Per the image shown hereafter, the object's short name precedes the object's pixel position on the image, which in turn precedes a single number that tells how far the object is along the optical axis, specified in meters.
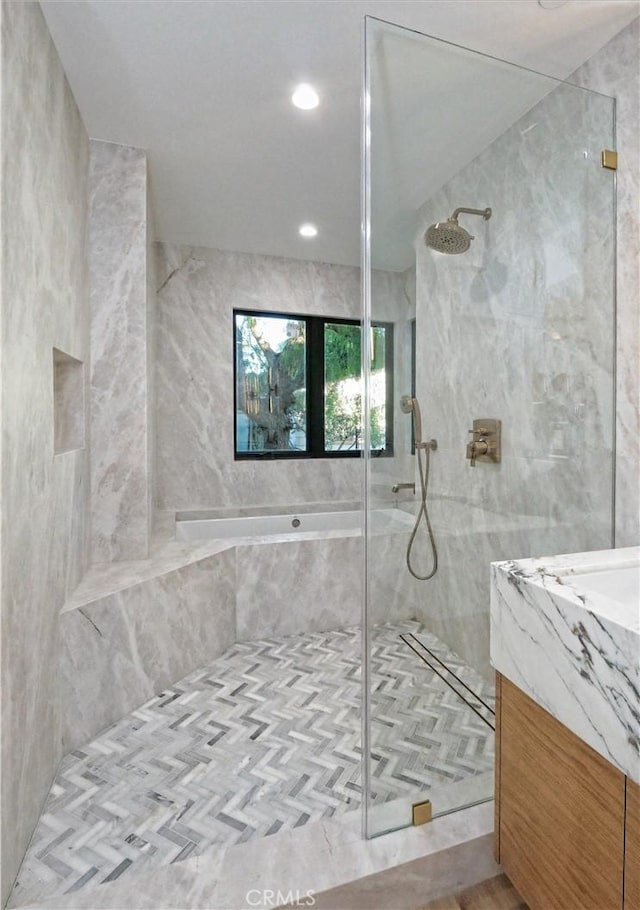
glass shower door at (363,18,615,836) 1.43
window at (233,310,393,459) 3.86
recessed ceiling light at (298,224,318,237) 3.20
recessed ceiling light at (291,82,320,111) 1.87
